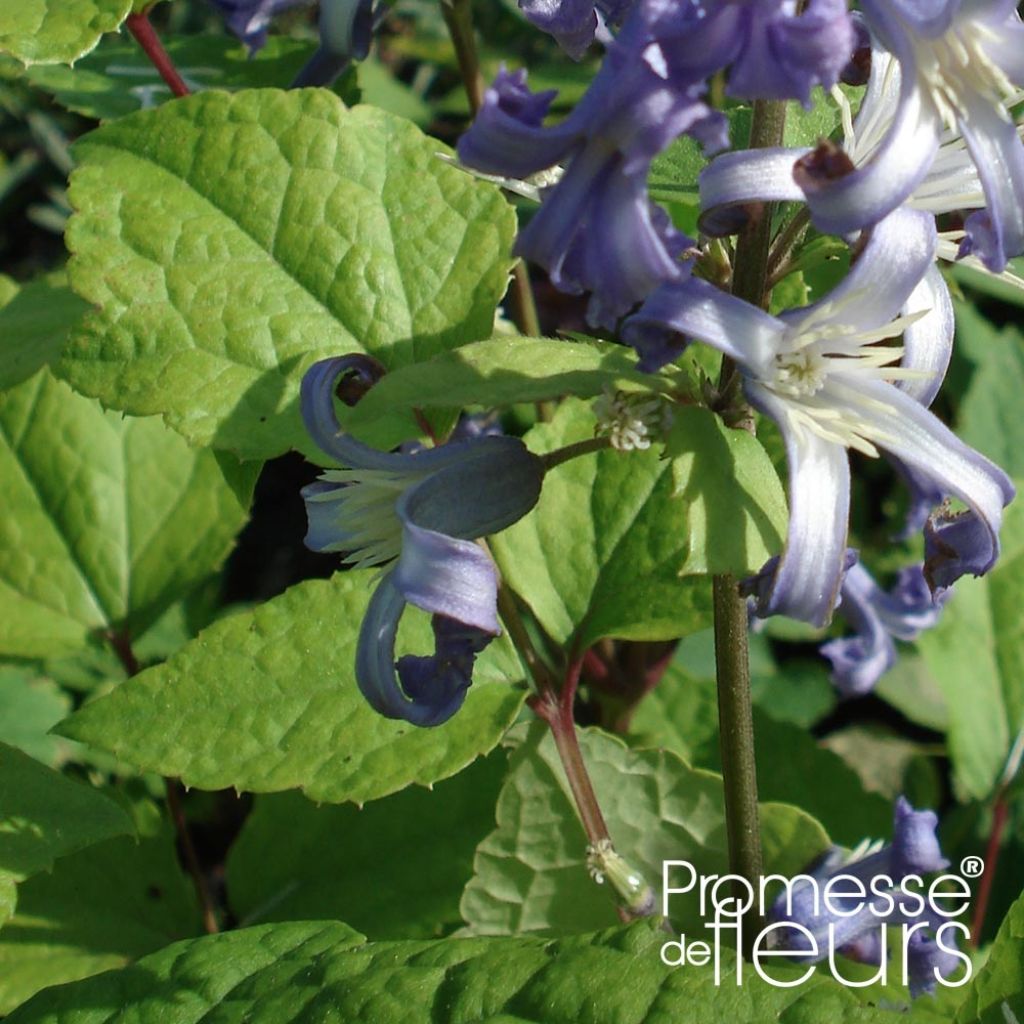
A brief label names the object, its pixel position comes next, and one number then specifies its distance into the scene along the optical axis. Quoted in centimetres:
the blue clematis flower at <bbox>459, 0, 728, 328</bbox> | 29
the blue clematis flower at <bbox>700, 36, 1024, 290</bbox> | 29
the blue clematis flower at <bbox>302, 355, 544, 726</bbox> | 30
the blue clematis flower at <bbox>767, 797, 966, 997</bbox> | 35
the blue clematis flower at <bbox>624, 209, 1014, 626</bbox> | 30
